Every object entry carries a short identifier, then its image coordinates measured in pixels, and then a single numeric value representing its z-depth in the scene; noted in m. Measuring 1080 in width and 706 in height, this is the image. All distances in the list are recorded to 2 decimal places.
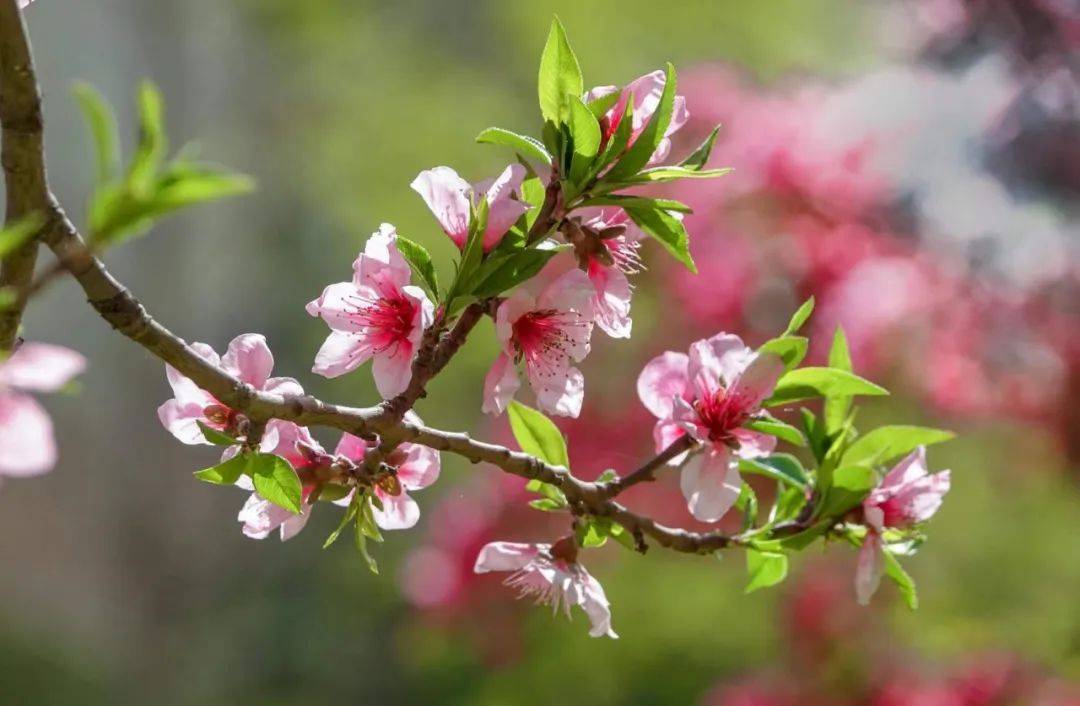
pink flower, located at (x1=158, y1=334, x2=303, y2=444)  1.17
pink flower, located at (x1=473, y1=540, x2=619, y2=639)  1.20
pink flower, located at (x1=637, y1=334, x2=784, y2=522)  1.20
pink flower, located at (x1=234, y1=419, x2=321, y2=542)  1.18
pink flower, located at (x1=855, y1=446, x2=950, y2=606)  1.22
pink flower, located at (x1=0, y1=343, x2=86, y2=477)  1.14
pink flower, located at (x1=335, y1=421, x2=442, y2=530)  1.19
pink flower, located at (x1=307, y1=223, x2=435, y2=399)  1.17
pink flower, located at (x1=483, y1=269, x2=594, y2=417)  1.17
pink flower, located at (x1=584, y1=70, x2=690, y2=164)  1.19
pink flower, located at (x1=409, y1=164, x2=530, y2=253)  1.17
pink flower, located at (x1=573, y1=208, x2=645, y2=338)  1.19
